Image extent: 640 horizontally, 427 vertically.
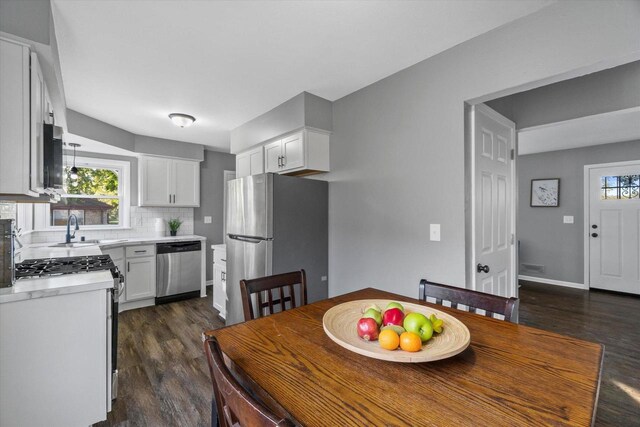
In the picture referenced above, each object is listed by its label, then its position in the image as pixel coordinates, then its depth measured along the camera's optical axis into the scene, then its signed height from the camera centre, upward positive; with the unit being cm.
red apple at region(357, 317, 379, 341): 99 -40
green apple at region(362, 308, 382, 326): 107 -38
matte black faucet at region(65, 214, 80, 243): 341 -23
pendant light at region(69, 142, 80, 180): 354 +53
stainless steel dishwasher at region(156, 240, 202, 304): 394 -80
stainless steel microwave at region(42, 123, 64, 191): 163 +33
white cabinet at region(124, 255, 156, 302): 371 -85
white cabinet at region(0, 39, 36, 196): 142 +48
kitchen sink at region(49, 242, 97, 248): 329 -36
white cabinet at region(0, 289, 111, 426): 143 -78
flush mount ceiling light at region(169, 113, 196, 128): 323 +108
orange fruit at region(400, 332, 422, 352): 89 -40
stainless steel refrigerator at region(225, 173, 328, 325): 255 -16
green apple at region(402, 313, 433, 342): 95 -37
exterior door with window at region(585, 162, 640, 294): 427 -20
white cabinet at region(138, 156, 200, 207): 421 +49
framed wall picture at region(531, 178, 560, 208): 497 +40
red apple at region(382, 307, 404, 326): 105 -38
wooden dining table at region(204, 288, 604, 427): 67 -46
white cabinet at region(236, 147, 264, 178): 344 +65
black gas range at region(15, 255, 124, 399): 179 -37
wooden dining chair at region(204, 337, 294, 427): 51 -36
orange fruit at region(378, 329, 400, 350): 91 -40
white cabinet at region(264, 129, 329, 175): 279 +62
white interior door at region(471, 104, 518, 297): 203 +9
